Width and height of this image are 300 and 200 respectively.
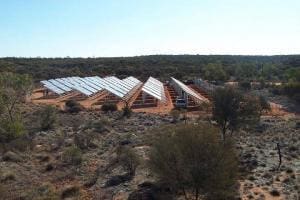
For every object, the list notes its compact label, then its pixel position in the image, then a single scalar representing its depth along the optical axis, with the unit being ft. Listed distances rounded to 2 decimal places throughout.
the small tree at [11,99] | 104.94
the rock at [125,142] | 111.45
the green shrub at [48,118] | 131.91
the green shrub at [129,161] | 86.58
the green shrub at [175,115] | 147.47
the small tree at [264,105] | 164.34
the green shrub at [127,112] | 156.97
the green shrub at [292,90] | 199.62
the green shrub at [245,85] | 258.00
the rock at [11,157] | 94.08
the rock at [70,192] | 75.25
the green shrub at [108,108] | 172.35
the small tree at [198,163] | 65.62
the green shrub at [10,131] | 104.31
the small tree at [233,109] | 107.45
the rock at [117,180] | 81.56
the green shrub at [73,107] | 168.27
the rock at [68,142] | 110.52
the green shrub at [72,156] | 93.97
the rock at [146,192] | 71.87
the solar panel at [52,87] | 224.53
